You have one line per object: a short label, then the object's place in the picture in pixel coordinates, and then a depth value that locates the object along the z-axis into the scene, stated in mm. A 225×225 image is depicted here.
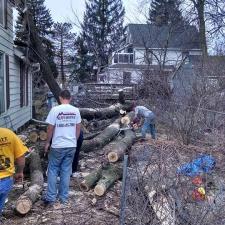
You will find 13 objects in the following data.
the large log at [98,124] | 15373
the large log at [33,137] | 11289
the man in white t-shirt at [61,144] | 6785
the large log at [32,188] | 6117
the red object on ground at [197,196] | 4367
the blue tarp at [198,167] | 4520
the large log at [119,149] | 9039
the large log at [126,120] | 14586
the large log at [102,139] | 10910
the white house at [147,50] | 23206
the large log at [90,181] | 7430
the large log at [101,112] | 15914
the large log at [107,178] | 7079
